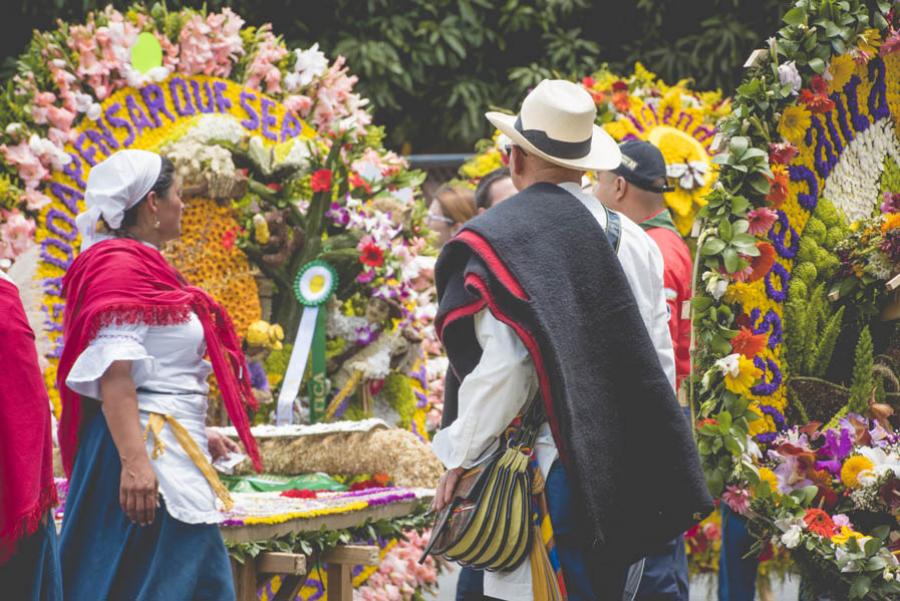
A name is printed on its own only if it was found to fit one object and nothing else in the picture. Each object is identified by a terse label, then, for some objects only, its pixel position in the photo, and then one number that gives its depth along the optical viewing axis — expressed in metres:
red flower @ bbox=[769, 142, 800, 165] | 9.12
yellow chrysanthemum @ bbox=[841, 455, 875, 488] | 8.99
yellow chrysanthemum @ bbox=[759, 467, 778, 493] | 9.04
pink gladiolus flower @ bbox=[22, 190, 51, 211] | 11.23
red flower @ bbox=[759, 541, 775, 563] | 9.60
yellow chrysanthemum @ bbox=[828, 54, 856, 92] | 9.39
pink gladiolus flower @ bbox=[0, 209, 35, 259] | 11.07
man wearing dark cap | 10.47
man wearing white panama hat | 6.91
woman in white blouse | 8.26
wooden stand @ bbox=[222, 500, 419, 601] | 10.17
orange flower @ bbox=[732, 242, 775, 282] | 9.02
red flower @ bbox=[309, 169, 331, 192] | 12.93
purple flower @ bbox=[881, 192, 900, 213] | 9.77
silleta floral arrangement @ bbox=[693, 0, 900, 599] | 8.97
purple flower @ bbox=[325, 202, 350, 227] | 13.12
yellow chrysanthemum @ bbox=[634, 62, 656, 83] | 15.33
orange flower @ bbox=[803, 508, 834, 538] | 8.87
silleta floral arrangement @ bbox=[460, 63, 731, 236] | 13.66
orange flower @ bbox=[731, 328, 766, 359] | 9.02
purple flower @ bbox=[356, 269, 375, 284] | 13.03
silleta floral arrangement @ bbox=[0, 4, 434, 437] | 11.50
